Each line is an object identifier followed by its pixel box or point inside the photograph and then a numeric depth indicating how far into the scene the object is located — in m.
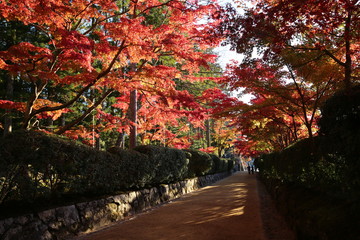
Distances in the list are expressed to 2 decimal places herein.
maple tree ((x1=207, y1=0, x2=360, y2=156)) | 5.13
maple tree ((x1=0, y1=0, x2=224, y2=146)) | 6.77
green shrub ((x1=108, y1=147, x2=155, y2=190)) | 7.08
